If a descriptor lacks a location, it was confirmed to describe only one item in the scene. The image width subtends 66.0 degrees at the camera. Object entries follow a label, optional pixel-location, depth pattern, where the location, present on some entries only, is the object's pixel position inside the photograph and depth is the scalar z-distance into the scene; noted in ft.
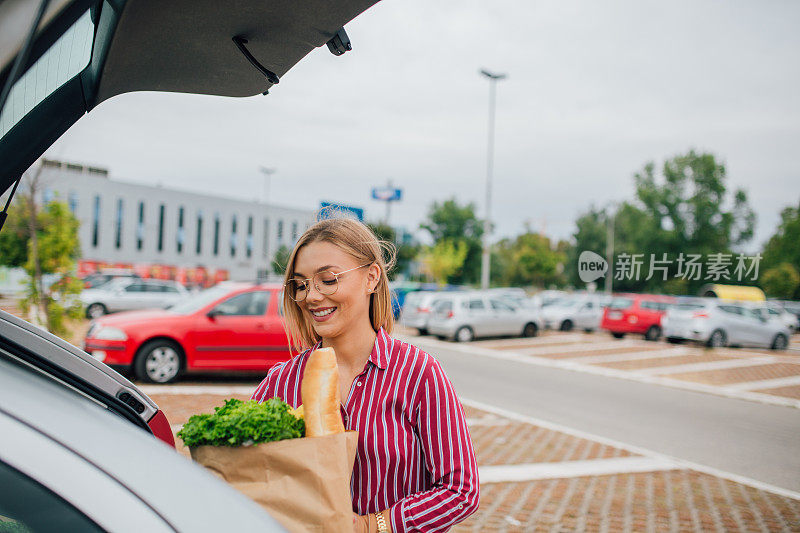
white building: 213.25
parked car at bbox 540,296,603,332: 82.17
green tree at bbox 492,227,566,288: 105.91
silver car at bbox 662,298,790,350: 62.69
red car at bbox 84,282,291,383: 30.01
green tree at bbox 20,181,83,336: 34.73
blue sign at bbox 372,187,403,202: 140.46
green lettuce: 3.98
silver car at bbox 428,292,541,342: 63.93
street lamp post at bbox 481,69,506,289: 93.53
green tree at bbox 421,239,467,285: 140.05
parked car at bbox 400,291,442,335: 66.64
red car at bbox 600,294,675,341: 72.38
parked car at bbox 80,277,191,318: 76.84
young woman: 5.26
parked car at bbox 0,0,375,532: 3.06
